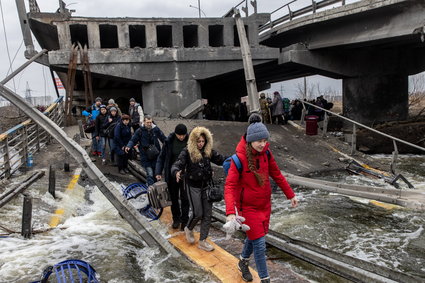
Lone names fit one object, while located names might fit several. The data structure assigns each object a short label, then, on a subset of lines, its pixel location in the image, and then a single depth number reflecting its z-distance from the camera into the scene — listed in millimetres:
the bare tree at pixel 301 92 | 58350
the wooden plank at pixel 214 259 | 4441
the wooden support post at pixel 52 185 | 7668
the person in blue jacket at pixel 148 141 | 7484
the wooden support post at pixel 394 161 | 10233
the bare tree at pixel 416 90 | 32753
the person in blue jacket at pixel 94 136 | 11235
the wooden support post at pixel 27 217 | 5469
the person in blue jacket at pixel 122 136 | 9188
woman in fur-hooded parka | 4957
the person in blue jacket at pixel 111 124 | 10002
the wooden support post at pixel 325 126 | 14805
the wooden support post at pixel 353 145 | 13377
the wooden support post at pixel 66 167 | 10023
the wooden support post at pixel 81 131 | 12961
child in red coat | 3795
